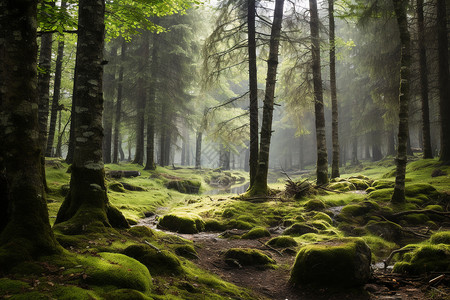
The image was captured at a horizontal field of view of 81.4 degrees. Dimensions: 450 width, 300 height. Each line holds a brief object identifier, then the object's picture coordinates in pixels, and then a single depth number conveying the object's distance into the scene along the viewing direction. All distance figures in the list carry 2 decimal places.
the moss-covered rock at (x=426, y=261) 4.14
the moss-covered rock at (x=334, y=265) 4.12
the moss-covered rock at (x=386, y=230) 6.36
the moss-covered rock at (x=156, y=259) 3.73
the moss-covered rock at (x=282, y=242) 6.24
